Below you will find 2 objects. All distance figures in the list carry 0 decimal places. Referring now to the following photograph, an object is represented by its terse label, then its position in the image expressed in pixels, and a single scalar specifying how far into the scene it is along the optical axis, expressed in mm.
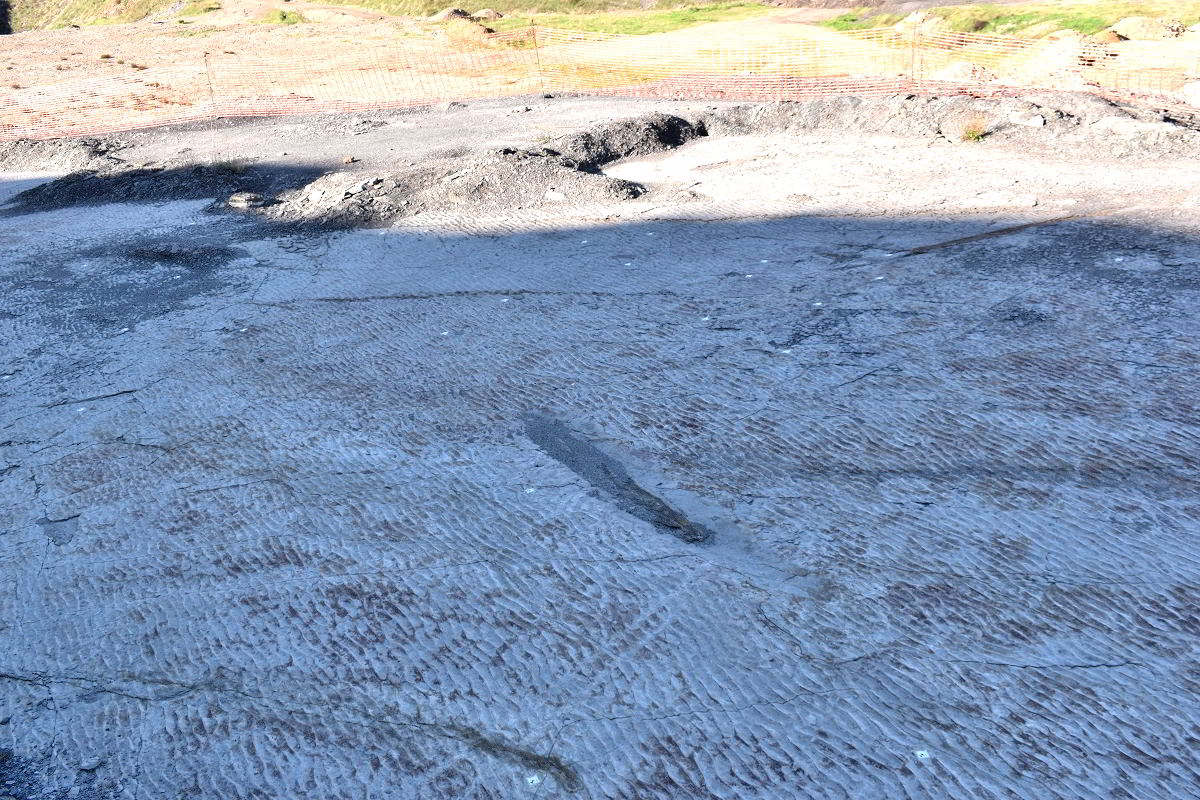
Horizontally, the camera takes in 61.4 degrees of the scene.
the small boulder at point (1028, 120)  9484
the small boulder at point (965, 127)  9656
